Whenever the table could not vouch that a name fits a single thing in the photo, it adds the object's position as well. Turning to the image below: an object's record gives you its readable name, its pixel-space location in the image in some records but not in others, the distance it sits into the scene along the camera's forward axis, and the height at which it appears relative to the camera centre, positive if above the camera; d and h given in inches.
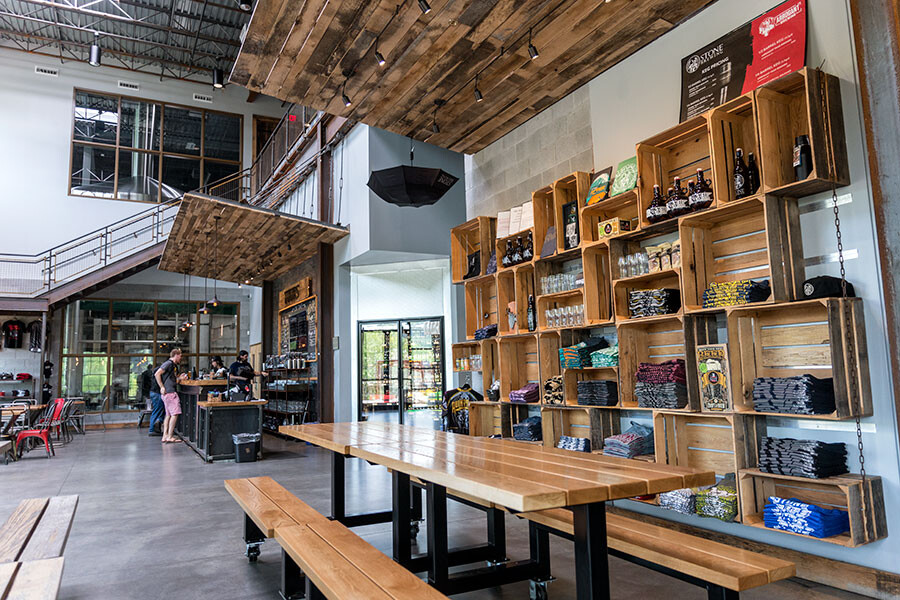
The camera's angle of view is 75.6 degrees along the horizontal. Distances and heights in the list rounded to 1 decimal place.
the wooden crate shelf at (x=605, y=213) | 177.2 +45.7
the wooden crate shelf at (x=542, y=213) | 206.4 +52.5
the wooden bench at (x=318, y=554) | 78.9 -30.5
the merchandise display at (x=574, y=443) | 181.6 -27.3
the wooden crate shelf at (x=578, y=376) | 190.9 -6.4
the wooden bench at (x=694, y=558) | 78.5 -30.2
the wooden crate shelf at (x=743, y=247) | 130.2 +26.1
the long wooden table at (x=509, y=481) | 73.3 -17.1
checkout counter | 317.7 -29.6
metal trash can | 312.0 -42.5
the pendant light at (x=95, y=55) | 523.2 +286.0
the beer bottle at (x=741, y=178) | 139.0 +41.9
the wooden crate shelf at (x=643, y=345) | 166.9 +3.0
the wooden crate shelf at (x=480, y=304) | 248.7 +24.3
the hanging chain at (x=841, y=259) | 119.0 +19.1
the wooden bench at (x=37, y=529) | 95.4 -28.4
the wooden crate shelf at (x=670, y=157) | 158.9 +56.1
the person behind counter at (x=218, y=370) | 401.4 -0.7
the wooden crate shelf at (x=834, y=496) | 113.9 -31.4
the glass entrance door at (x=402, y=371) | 387.9 -5.2
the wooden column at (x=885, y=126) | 116.3 +45.2
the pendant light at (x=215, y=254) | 354.4 +87.5
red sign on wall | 136.3 +74.2
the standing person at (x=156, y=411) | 491.2 -34.7
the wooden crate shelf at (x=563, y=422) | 196.9 -22.2
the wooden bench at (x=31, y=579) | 71.4 -26.7
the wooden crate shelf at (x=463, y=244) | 255.8 +52.7
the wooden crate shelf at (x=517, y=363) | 223.9 -1.2
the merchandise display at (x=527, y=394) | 208.8 -12.7
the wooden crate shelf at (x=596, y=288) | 182.4 +21.7
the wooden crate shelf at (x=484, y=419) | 241.8 -24.5
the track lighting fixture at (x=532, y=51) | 173.6 +91.7
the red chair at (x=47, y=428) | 340.5 -32.8
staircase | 501.0 +99.2
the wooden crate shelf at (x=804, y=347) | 118.5 +0.8
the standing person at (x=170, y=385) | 385.4 -9.4
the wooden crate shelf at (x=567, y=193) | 188.7 +55.1
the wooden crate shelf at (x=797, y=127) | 124.7 +50.4
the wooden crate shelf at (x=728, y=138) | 142.5 +54.1
